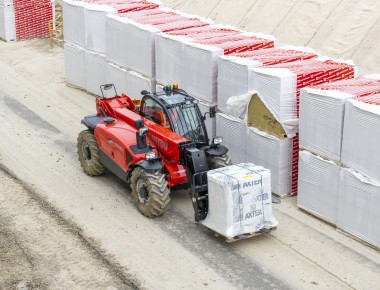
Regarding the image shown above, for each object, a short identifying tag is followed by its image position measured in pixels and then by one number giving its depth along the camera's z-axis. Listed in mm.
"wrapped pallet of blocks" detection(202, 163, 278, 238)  12648
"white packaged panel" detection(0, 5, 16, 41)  28797
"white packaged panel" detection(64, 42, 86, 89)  22328
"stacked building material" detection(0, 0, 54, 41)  28844
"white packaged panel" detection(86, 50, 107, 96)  21391
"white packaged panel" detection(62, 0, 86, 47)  21766
